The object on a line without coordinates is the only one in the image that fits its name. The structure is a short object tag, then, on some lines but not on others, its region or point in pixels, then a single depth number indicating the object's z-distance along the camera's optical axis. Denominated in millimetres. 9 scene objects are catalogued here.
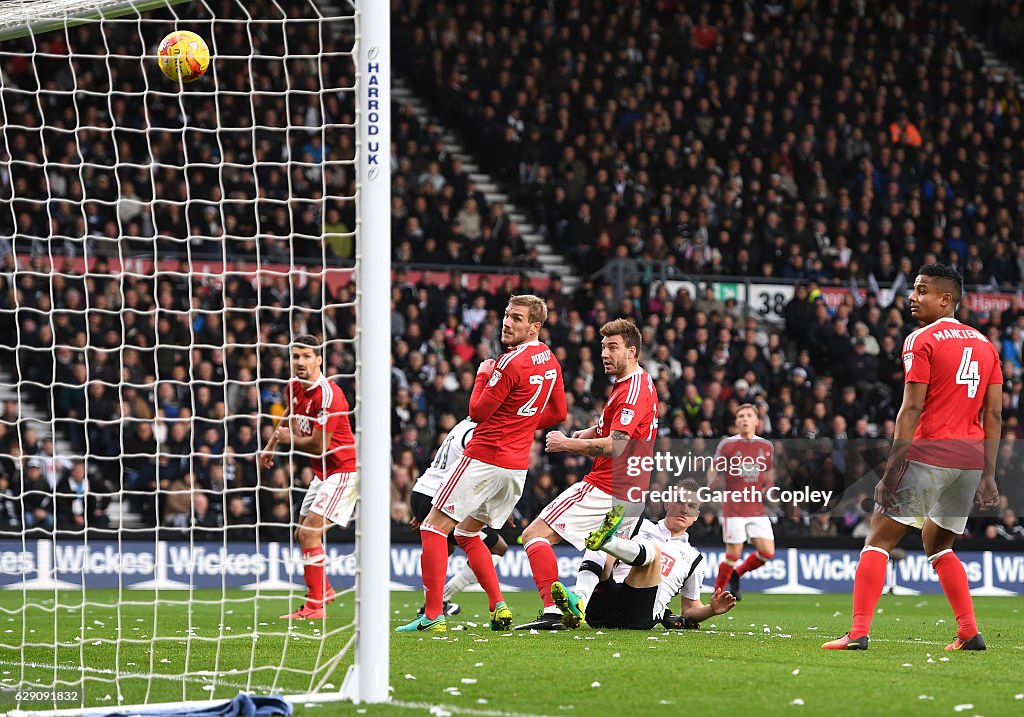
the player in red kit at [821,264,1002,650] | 15945
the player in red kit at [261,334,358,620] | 19953
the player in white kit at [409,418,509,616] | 20391
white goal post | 12016
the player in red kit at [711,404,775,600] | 25031
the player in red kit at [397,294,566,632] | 18516
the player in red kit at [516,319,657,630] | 18812
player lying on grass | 18891
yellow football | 15164
